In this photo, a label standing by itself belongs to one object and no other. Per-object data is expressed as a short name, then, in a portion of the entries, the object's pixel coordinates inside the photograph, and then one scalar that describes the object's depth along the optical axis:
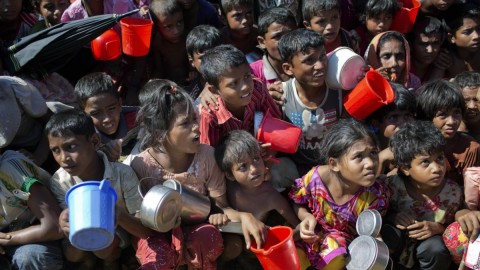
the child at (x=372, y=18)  4.86
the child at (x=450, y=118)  4.13
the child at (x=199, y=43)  4.43
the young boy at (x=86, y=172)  3.53
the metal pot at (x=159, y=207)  3.28
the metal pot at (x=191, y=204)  3.48
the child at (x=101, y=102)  4.02
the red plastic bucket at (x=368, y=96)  4.01
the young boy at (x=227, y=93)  3.94
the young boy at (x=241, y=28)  4.80
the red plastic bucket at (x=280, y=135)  3.88
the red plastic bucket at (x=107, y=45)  4.51
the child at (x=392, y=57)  4.61
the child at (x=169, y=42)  4.72
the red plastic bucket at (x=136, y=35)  4.49
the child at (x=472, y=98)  4.40
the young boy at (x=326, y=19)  4.64
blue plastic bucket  3.10
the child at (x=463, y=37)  5.03
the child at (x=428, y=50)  4.94
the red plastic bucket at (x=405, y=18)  4.90
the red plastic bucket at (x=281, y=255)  3.40
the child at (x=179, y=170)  3.58
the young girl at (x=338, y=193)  3.72
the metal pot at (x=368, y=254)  3.50
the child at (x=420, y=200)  3.77
